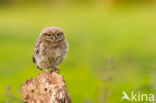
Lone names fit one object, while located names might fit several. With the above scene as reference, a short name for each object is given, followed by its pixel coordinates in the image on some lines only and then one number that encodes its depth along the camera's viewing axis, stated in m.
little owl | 17.30
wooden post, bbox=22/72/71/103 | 14.92
